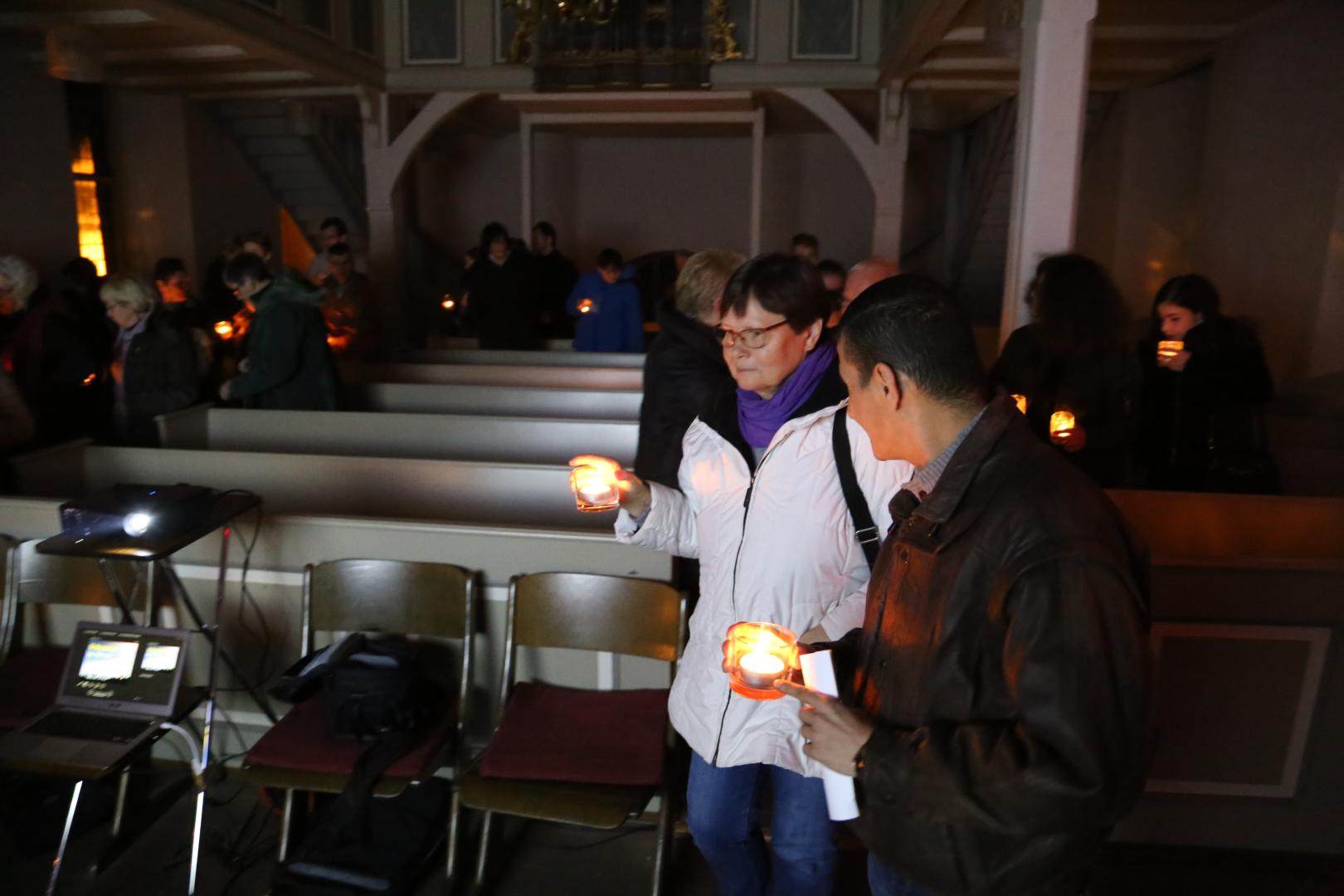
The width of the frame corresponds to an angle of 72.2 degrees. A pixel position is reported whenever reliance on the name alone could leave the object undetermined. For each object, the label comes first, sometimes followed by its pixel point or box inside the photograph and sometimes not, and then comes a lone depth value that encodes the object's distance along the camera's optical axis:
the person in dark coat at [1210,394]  3.35
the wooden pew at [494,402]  4.74
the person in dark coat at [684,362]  2.34
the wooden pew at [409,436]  4.15
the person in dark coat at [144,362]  4.11
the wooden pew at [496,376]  5.57
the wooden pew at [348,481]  3.49
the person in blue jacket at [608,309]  7.04
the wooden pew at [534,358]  6.25
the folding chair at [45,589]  3.04
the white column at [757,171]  9.16
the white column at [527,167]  9.53
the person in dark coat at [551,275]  8.05
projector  2.47
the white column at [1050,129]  3.39
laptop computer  2.59
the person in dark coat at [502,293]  7.23
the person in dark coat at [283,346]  4.19
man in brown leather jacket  1.06
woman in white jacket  1.81
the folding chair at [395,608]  2.72
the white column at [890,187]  8.46
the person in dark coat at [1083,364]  2.82
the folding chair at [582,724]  2.38
